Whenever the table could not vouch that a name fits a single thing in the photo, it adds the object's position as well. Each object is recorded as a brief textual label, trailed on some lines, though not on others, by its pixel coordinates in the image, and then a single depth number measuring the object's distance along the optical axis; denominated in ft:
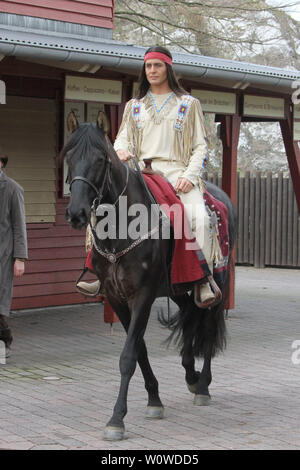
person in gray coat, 28.66
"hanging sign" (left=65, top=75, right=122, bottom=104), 33.94
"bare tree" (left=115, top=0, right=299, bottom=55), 71.97
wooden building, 36.81
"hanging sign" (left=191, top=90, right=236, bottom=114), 39.37
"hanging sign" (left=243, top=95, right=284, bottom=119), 41.91
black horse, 18.44
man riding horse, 22.13
